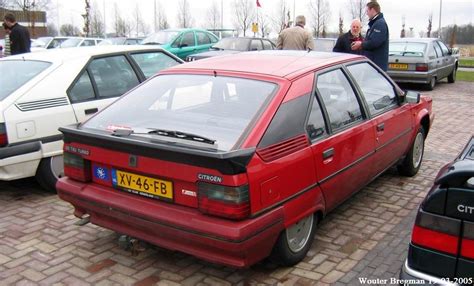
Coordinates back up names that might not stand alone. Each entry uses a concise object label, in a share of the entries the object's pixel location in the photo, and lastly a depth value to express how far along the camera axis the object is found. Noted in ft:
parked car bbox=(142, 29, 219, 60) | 52.49
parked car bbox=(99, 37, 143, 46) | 76.48
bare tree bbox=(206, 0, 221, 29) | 172.96
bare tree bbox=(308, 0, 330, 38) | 136.56
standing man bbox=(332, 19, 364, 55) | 25.58
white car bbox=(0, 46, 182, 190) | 15.37
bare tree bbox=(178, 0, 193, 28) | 167.45
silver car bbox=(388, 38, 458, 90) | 43.52
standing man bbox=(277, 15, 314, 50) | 29.37
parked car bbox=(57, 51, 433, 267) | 9.62
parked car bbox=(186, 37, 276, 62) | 49.49
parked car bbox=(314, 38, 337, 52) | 48.44
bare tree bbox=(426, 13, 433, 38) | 143.97
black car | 6.95
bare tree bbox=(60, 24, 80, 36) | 203.51
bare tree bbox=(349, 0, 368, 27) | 125.39
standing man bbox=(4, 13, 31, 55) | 30.83
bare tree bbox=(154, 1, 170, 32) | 174.79
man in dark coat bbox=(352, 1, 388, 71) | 23.89
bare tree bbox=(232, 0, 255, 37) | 156.97
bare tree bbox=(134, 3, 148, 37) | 182.60
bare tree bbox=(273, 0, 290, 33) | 149.97
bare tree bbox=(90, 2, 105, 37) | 166.61
